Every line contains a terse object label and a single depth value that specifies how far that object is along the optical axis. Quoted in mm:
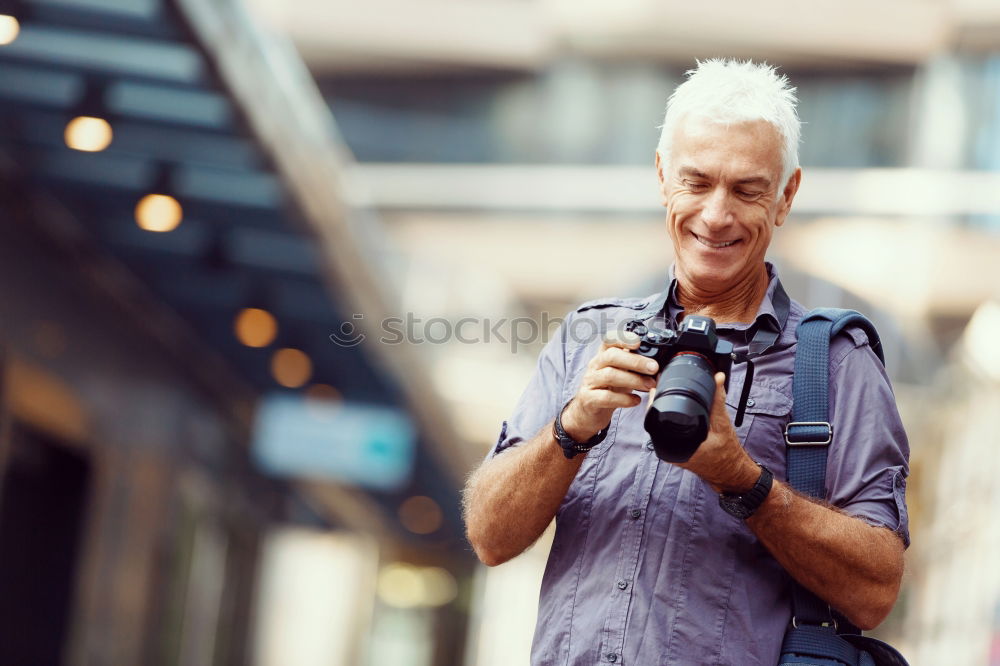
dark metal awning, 13625
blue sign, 26344
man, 4555
